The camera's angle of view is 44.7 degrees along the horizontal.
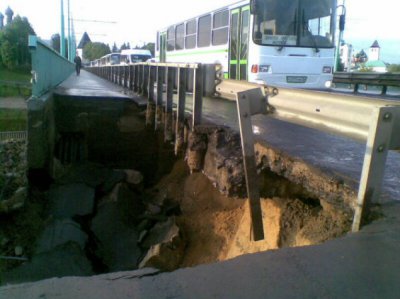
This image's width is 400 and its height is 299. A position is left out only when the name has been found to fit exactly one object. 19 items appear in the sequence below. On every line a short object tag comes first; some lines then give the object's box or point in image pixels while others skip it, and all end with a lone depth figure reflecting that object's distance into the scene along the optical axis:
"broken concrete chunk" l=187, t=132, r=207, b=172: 6.39
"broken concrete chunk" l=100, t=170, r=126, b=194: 9.03
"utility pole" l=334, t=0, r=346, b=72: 14.12
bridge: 2.33
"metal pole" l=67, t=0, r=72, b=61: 44.73
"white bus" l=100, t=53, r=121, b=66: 43.25
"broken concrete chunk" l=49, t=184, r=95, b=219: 8.06
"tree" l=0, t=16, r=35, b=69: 49.48
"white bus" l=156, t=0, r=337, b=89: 13.56
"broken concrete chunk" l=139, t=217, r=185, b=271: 5.78
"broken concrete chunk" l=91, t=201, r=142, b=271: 6.82
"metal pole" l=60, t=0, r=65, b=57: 36.28
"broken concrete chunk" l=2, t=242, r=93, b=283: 5.77
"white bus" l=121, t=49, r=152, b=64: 39.50
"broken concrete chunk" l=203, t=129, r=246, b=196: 5.18
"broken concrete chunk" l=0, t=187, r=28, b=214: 7.23
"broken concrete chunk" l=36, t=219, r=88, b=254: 6.65
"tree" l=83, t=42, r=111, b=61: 83.12
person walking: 36.97
